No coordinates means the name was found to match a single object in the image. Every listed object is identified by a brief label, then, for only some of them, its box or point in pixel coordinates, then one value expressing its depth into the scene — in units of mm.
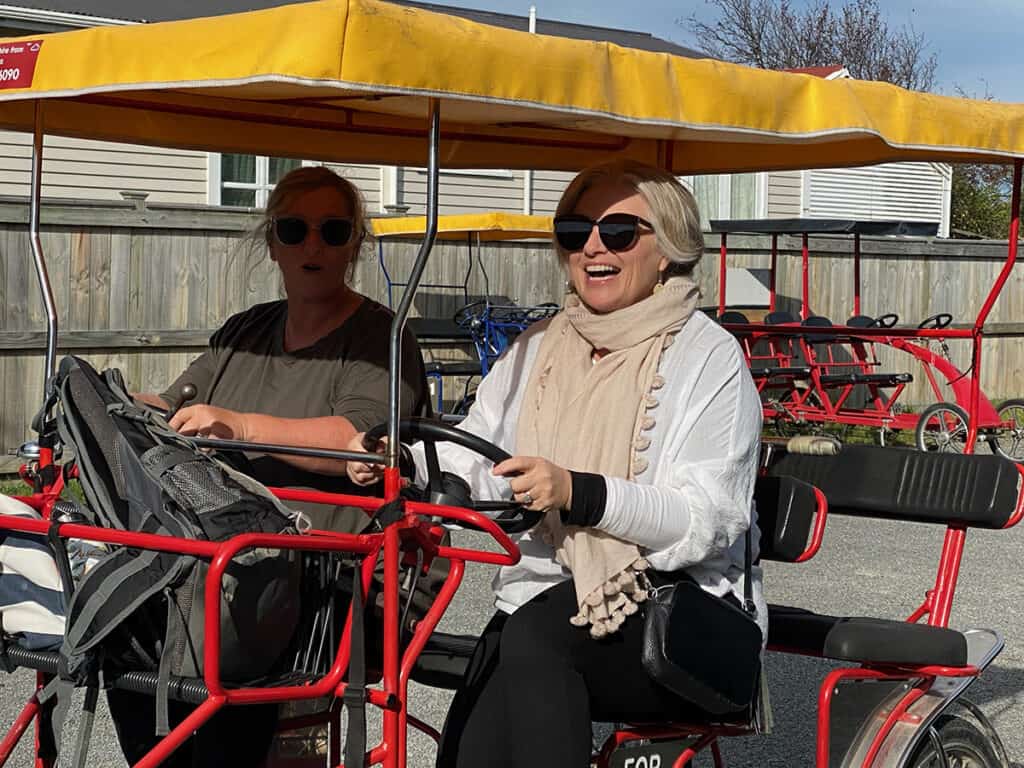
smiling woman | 3139
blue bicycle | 13616
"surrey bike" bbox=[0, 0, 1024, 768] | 2754
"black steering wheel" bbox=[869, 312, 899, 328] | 13971
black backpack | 2799
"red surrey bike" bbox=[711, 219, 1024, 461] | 13406
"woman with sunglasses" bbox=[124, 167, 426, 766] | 3658
